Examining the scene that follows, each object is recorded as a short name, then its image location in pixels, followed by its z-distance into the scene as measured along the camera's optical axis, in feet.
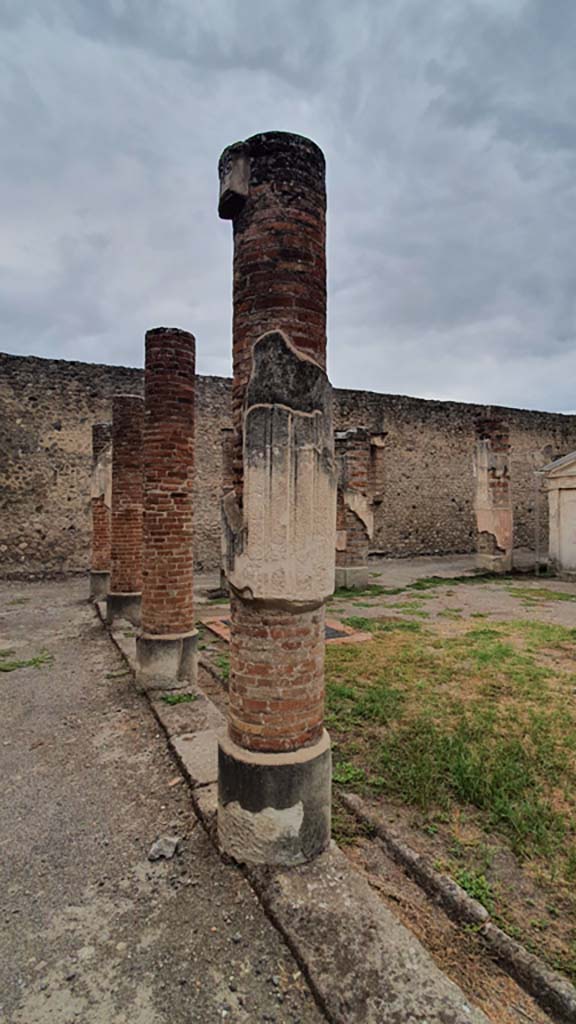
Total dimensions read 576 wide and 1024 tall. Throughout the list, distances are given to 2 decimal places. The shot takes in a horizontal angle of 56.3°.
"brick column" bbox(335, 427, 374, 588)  39.55
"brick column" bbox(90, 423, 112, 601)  34.60
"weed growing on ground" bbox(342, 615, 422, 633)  26.40
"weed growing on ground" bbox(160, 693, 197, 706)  16.57
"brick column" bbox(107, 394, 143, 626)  25.95
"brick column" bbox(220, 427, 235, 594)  31.24
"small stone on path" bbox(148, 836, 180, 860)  9.55
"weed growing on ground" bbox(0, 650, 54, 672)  20.95
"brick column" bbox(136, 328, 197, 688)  17.72
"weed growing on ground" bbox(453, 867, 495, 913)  8.25
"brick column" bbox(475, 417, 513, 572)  46.14
